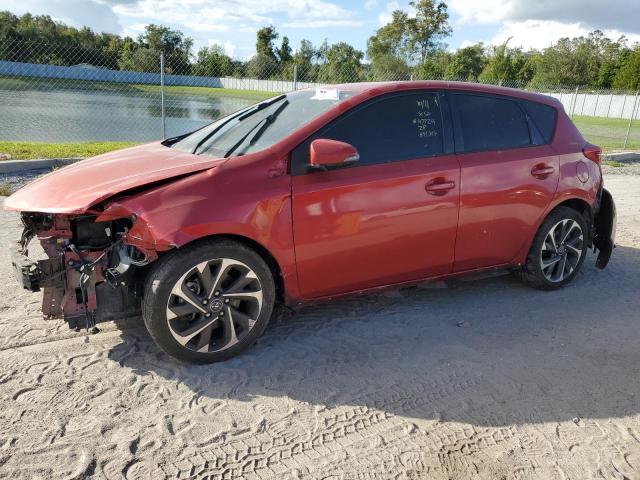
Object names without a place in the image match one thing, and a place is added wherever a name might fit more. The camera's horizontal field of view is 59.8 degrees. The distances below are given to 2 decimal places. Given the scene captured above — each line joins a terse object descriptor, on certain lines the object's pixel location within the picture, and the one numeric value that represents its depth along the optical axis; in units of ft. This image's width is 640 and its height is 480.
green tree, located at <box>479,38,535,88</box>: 201.36
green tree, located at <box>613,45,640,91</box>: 198.70
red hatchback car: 10.72
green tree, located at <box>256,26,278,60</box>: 295.07
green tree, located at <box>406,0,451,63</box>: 193.36
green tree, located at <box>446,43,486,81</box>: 172.94
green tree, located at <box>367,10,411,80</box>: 197.47
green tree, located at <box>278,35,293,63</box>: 294.87
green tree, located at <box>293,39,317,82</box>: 226.81
